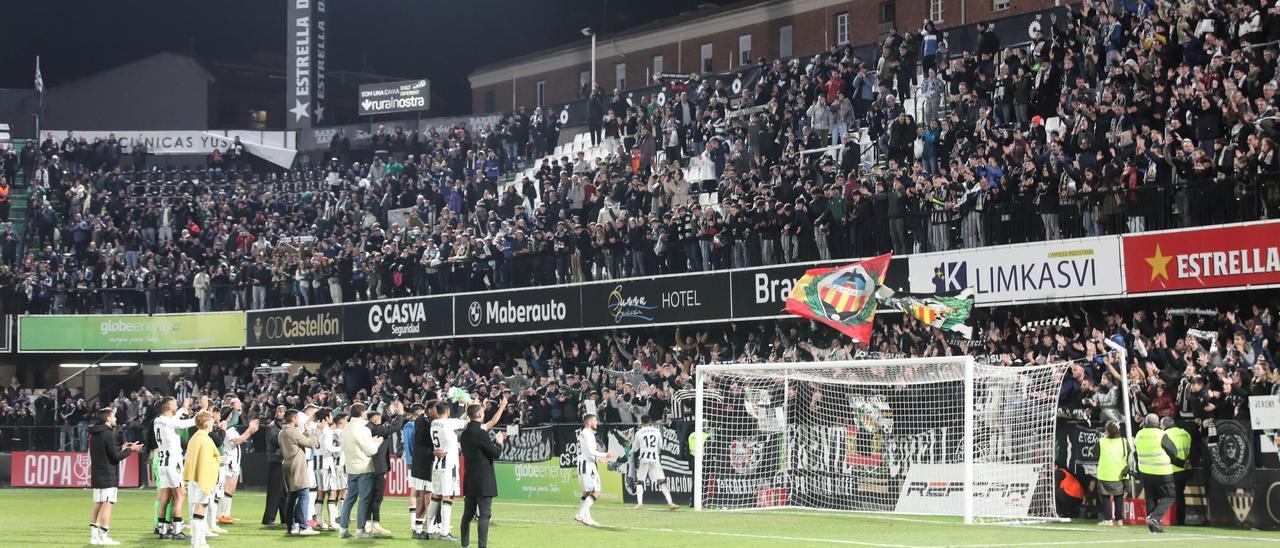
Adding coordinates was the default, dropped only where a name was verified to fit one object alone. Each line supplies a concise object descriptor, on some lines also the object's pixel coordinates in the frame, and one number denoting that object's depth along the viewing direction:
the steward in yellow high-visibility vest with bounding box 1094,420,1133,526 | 21.86
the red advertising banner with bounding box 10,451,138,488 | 41.00
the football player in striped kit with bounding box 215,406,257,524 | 23.86
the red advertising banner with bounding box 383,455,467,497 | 33.41
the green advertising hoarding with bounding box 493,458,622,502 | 31.61
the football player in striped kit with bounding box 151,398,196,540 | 19.89
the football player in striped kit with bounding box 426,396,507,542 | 19.88
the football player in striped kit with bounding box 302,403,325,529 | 22.12
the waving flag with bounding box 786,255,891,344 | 27.23
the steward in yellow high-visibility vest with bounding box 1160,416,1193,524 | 21.78
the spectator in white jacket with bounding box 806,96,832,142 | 34.88
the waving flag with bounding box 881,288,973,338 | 25.52
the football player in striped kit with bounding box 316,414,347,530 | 22.42
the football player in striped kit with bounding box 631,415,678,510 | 27.77
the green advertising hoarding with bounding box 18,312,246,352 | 46.88
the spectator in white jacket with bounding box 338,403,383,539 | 20.17
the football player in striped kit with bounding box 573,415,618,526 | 23.05
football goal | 23.59
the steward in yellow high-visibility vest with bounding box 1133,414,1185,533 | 21.17
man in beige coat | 21.31
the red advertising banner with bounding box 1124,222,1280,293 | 24.82
